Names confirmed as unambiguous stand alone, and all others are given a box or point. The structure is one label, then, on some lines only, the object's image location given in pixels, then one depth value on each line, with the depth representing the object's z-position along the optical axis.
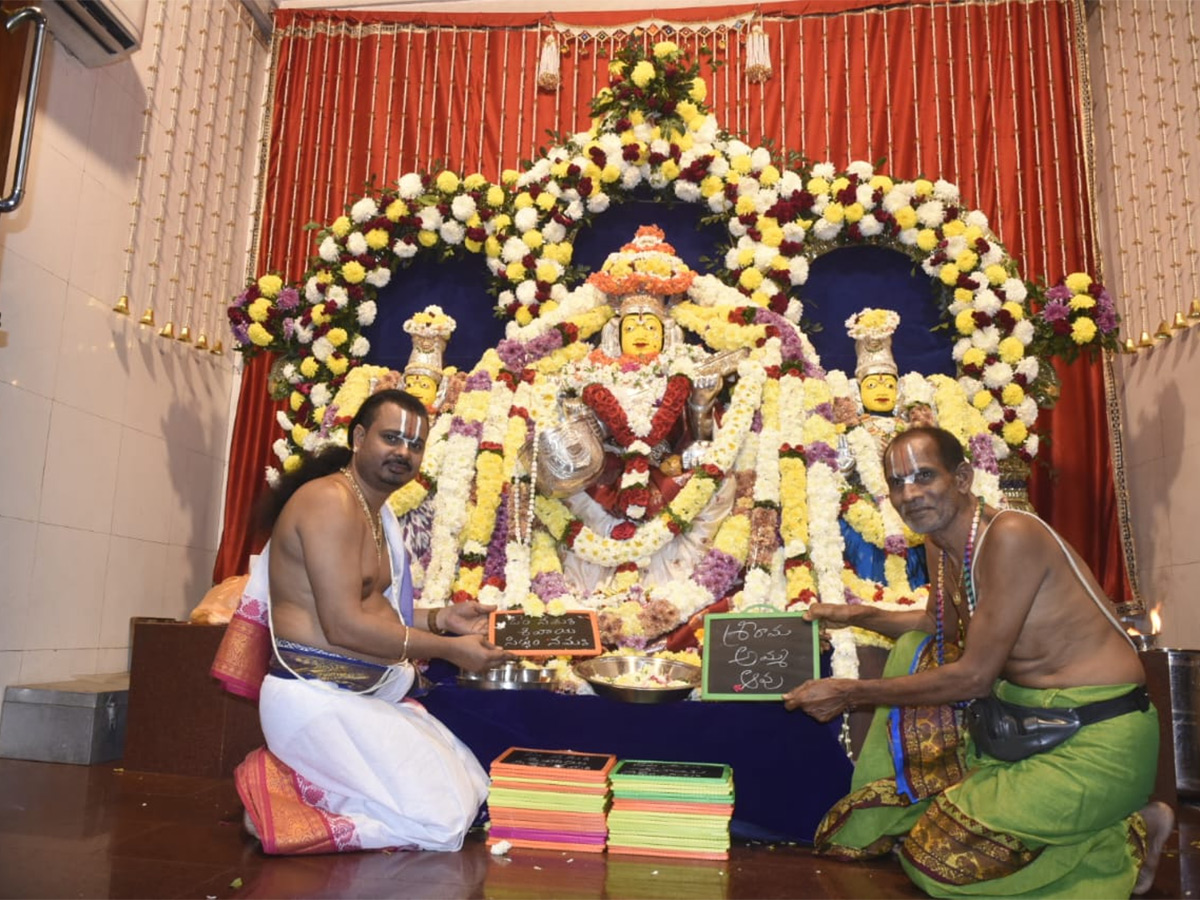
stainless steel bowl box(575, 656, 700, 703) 4.23
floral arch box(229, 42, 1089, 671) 5.49
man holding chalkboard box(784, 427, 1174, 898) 2.90
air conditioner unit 5.43
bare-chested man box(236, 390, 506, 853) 3.30
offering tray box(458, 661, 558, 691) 4.12
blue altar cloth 3.73
